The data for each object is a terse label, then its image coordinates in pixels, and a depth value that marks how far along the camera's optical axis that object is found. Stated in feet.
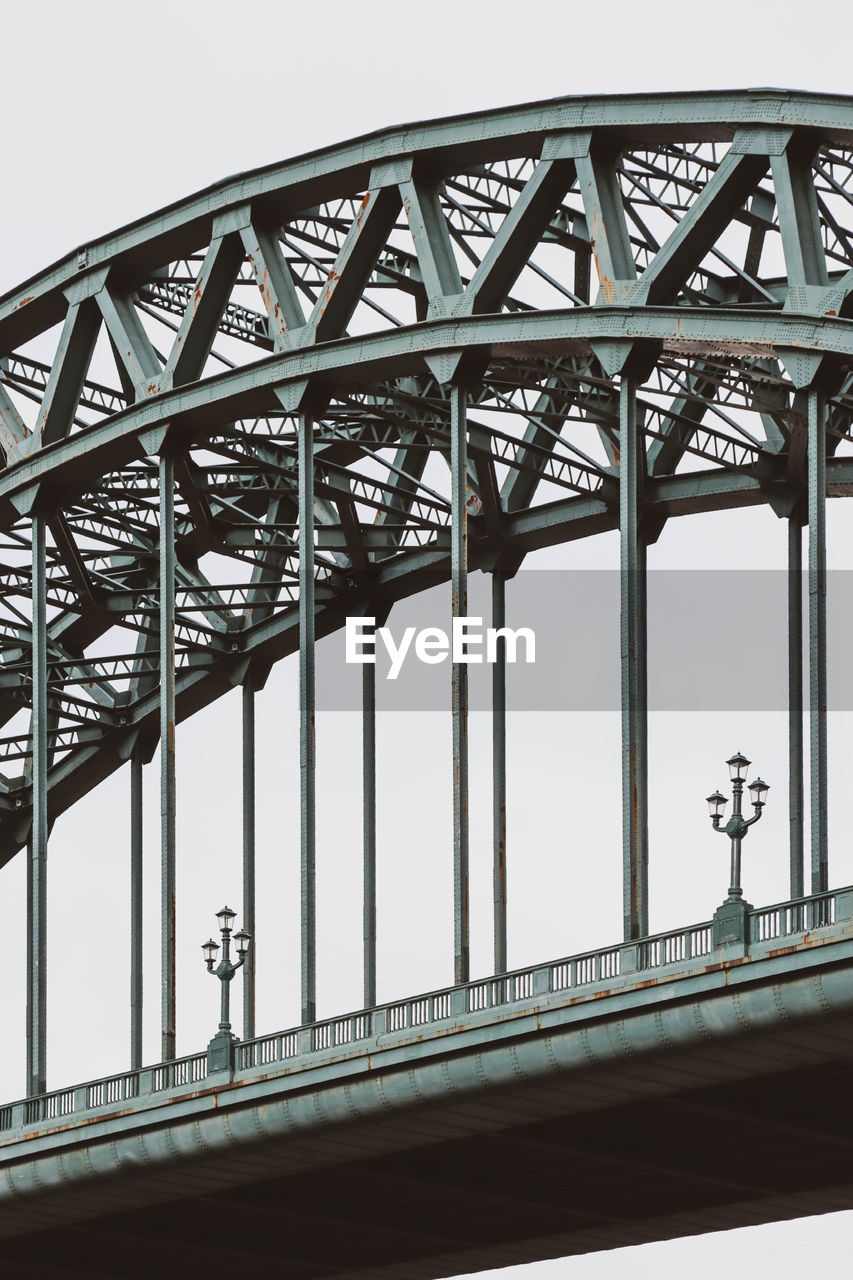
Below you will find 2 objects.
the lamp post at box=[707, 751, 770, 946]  156.15
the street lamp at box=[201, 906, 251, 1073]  185.16
